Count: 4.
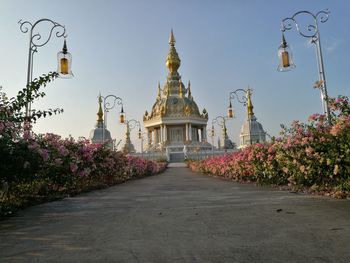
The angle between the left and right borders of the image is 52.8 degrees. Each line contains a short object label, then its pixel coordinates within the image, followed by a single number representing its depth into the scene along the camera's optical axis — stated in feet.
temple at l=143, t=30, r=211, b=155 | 203.72
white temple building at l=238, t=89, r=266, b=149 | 196.42
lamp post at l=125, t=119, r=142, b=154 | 222.13
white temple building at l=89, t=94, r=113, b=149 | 200.35
